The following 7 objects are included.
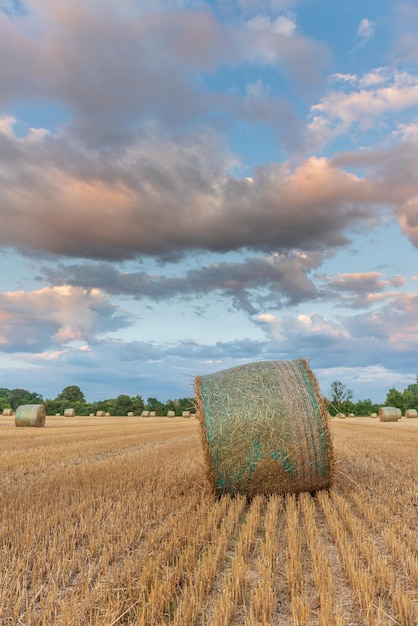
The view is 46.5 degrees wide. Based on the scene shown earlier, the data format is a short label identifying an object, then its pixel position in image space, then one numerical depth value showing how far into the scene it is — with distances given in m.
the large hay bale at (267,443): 6.89
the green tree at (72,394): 98.75
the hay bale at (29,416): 28.45
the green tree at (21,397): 86.19
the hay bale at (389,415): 39.59
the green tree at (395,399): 79.62
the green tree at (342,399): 77.81
